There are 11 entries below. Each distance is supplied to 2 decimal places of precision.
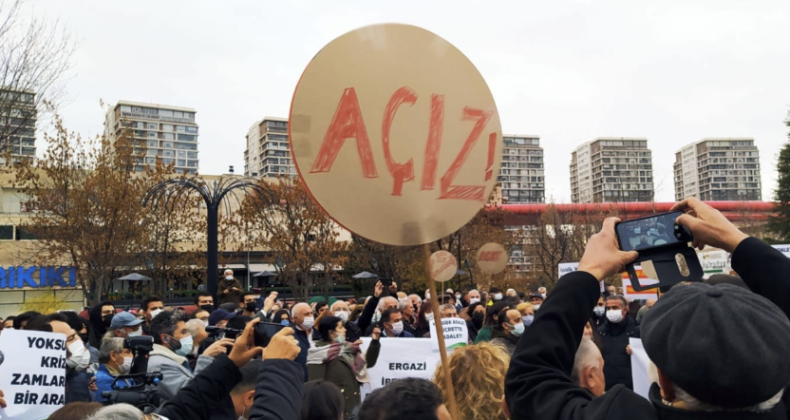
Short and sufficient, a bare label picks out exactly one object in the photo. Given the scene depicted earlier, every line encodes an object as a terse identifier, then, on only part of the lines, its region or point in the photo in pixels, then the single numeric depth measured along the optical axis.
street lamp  15.40
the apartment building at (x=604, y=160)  136.38
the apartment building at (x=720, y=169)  145.50
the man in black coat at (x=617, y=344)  7.12
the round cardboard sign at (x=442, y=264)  12.64
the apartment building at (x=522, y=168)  150.38
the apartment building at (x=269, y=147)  136.25
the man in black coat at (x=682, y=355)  1.36
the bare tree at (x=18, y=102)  14.71
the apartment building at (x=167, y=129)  141.75
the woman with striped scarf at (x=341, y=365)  6.56
